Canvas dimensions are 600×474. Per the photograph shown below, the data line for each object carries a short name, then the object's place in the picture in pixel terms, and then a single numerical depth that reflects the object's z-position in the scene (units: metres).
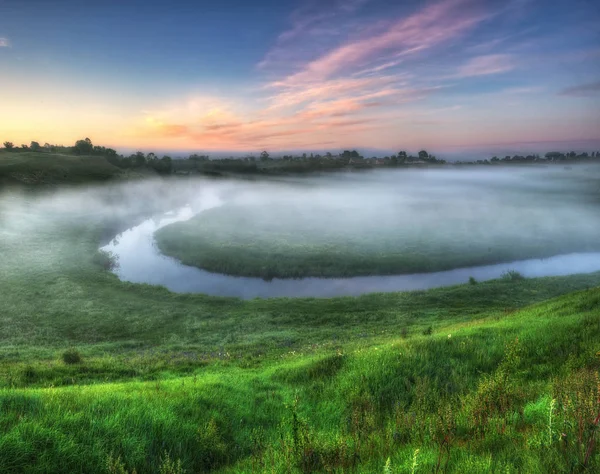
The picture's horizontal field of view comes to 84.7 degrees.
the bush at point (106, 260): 65.22
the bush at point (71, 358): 19.28
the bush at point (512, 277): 56.13
